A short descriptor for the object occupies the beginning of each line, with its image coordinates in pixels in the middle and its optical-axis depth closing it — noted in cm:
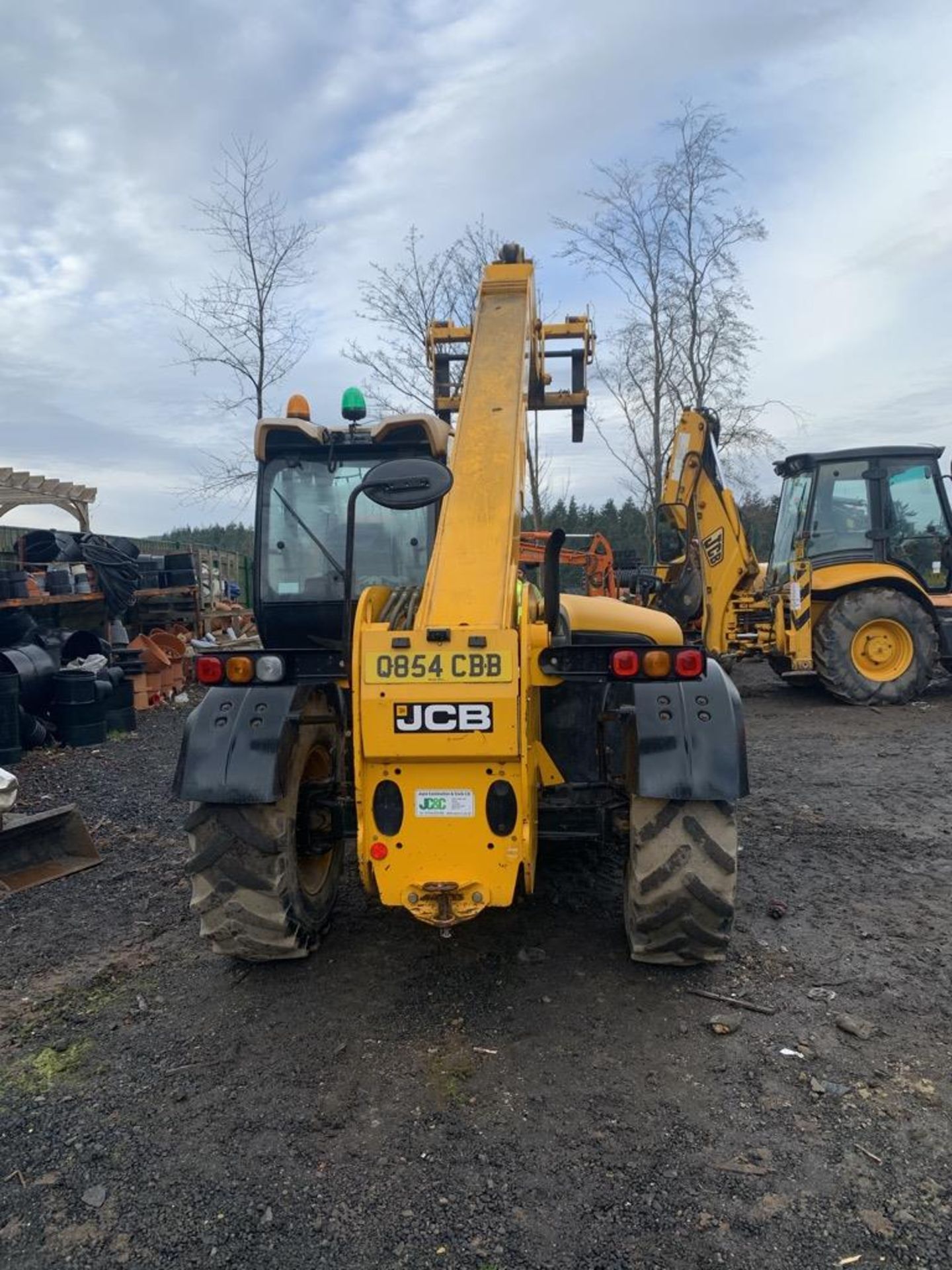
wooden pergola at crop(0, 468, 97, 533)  1282
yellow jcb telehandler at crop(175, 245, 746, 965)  313
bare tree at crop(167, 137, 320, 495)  1391
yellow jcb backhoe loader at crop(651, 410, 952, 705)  981
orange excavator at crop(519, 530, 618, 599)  1326
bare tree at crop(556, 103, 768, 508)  2005
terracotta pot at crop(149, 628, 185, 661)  1282
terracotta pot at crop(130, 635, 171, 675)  1176
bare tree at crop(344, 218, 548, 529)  1727
